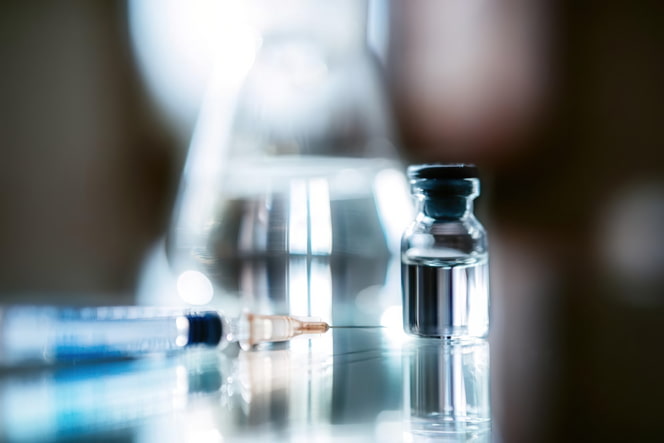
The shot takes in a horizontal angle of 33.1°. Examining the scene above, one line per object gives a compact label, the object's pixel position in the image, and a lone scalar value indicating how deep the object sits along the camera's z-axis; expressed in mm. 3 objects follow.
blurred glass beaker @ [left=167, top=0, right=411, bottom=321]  228
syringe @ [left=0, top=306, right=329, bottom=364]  183
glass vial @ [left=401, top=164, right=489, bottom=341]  207
